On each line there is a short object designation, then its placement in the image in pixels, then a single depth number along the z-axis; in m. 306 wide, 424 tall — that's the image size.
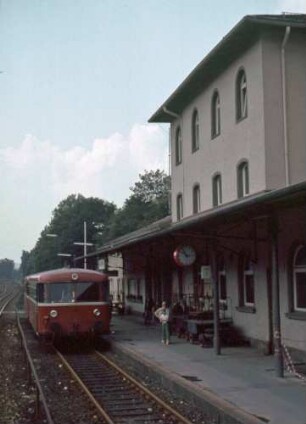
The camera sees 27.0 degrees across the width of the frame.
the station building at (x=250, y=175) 14.66
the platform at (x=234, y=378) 9.37
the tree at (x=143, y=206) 74.62
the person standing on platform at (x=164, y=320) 18.45
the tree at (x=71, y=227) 91.19
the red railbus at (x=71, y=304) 18.55
